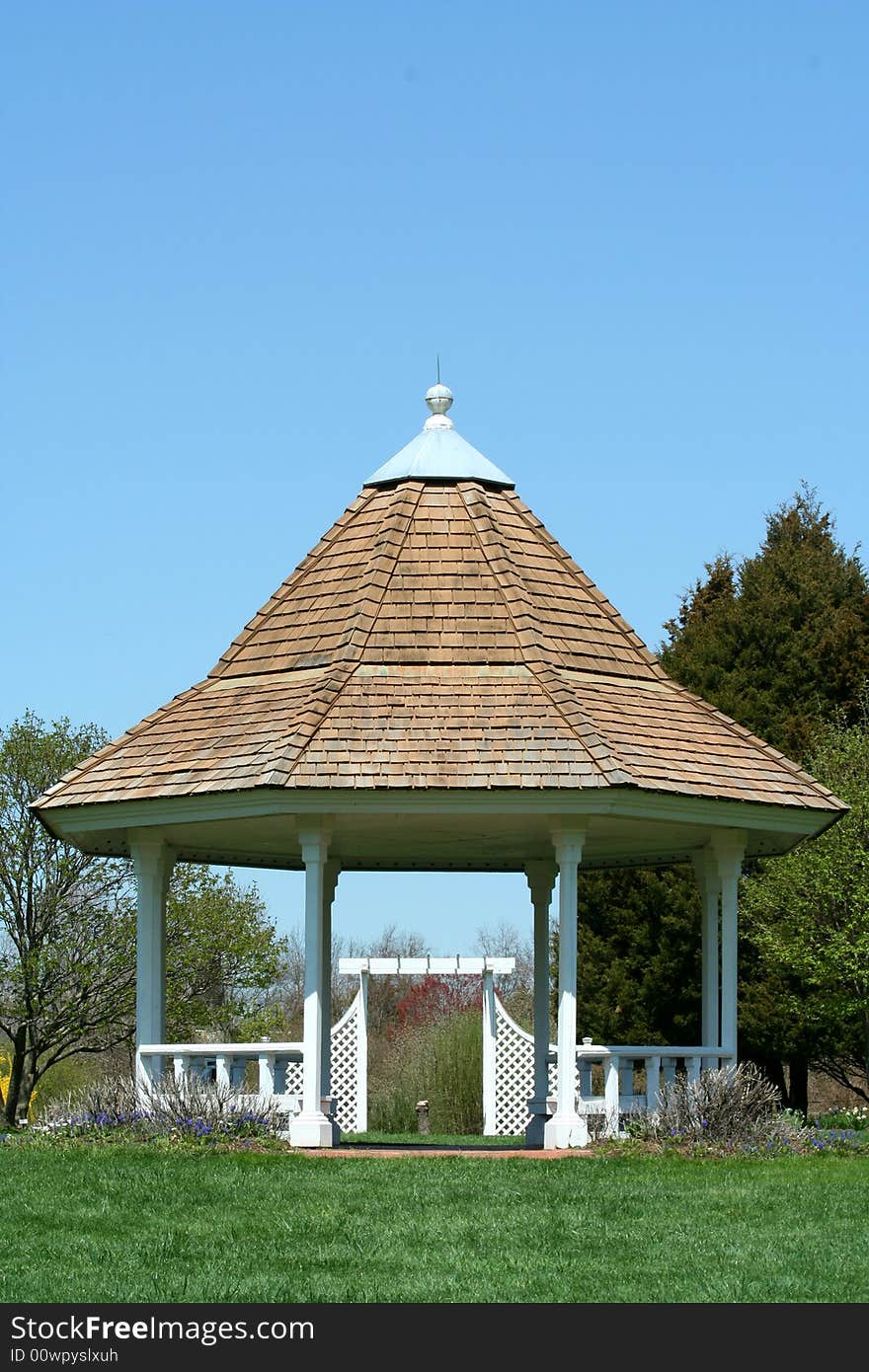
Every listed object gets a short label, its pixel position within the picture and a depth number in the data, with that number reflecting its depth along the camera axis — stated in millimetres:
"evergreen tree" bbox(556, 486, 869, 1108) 37094
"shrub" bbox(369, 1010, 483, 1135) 33156
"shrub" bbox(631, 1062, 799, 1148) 18203
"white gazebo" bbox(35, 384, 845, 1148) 18922
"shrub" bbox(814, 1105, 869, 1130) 23250
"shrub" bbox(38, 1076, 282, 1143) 18453
